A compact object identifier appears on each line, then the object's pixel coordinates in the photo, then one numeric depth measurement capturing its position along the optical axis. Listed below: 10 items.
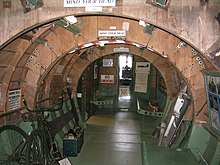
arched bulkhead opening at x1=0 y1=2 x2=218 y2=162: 3.72
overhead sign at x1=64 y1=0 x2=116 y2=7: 2.42
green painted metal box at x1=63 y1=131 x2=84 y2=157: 5.21
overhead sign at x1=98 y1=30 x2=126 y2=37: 4.19
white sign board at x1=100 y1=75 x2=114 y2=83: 11.35
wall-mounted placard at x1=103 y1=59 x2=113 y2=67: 11.28
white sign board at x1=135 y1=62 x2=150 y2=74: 11.08
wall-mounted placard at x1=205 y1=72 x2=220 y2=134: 2.71
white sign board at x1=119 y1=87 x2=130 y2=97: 11.44
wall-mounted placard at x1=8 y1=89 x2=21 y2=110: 3.89
